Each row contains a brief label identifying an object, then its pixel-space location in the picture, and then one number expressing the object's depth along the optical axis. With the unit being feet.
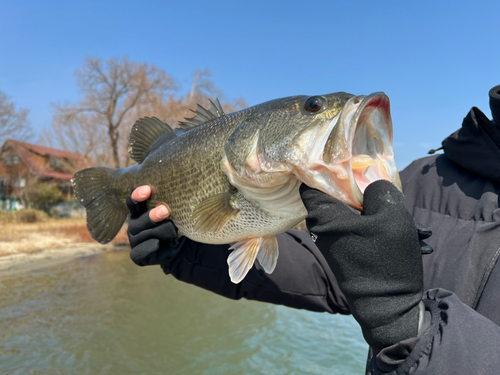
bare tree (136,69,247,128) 71.26
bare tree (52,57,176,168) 71.26
